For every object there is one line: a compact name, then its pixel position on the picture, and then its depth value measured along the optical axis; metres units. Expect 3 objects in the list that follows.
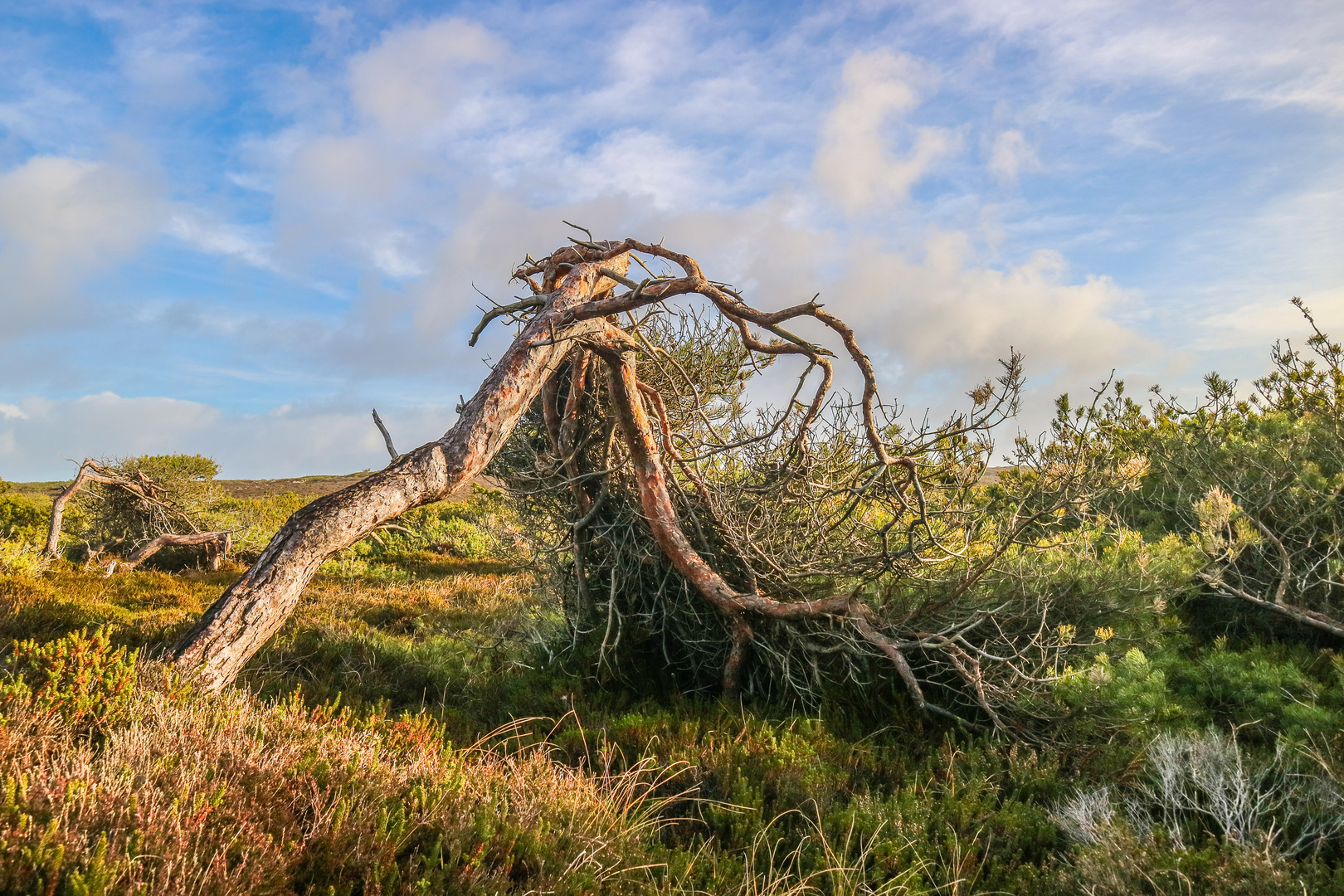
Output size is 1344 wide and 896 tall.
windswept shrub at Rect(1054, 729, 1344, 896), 3.29
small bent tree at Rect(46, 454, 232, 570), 13.92
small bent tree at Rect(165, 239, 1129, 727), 5.05
